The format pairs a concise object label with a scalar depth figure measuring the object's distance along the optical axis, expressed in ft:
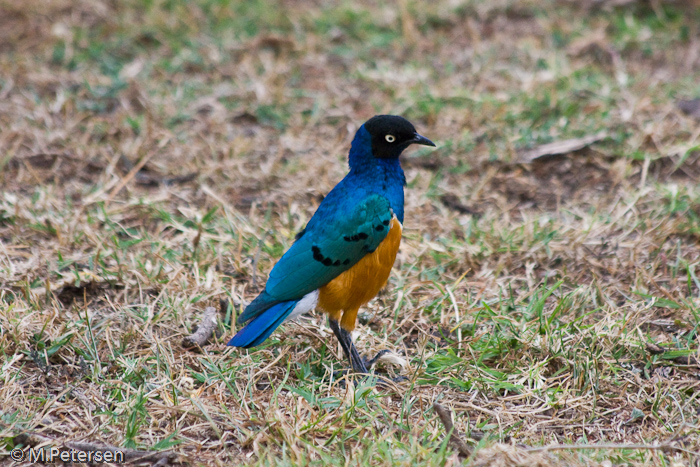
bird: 22.81
